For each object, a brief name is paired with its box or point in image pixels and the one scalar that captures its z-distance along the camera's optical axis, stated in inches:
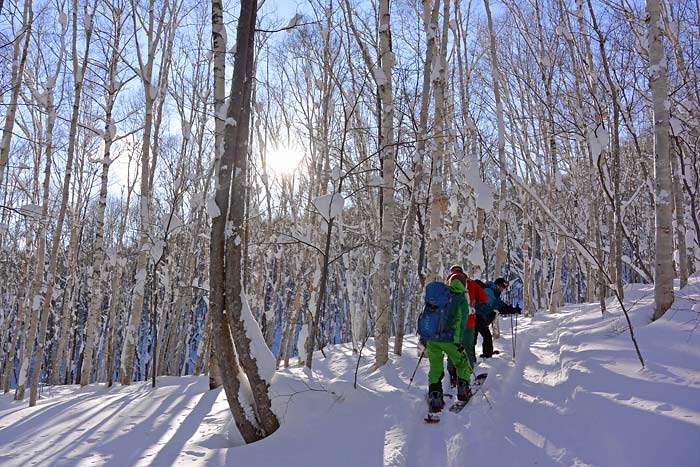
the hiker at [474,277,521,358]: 267.0
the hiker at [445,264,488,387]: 207.5
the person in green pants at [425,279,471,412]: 187.6
